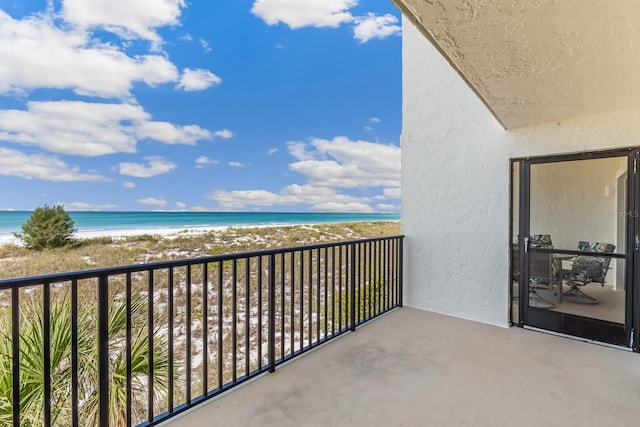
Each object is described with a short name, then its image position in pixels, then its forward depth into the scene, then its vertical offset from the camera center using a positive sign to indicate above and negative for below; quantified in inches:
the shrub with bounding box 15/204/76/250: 530.6 -38.9
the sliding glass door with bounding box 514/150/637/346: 107.8 -12.7
